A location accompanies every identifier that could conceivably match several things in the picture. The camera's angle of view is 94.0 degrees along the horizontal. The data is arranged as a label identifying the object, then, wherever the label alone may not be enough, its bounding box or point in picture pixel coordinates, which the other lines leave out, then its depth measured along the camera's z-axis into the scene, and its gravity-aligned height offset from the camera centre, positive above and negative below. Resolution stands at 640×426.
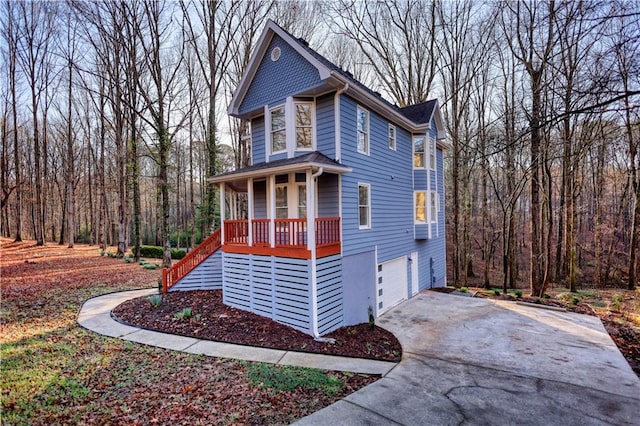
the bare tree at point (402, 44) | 18.16 +10.61
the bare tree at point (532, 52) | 12.12 +6.71
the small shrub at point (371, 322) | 8.55 -3.18
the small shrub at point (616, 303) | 11.06 -3.70
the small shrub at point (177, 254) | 21.34 -2.73
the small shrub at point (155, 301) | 9.33 -2.64
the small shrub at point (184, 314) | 8.33 -2.76
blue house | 7.92 +0.32
